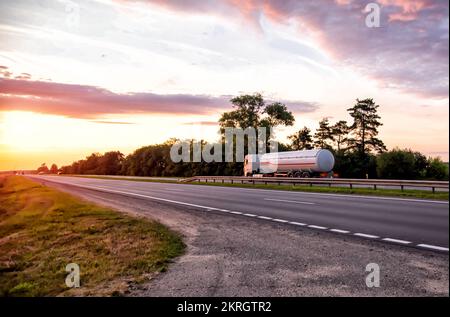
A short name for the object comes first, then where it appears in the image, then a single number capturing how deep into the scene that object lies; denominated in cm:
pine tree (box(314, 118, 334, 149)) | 3927
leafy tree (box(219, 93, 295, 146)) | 5606
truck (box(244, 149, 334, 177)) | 3462
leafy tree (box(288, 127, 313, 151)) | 5284
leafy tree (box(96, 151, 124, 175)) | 10994
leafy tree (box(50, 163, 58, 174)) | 16788
